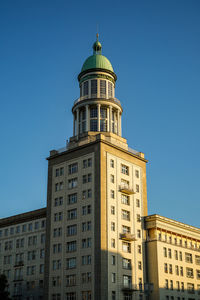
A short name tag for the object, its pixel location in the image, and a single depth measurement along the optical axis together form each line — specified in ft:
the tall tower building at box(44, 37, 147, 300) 249.75
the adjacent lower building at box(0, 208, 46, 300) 287.89
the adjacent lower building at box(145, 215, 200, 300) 266.16
